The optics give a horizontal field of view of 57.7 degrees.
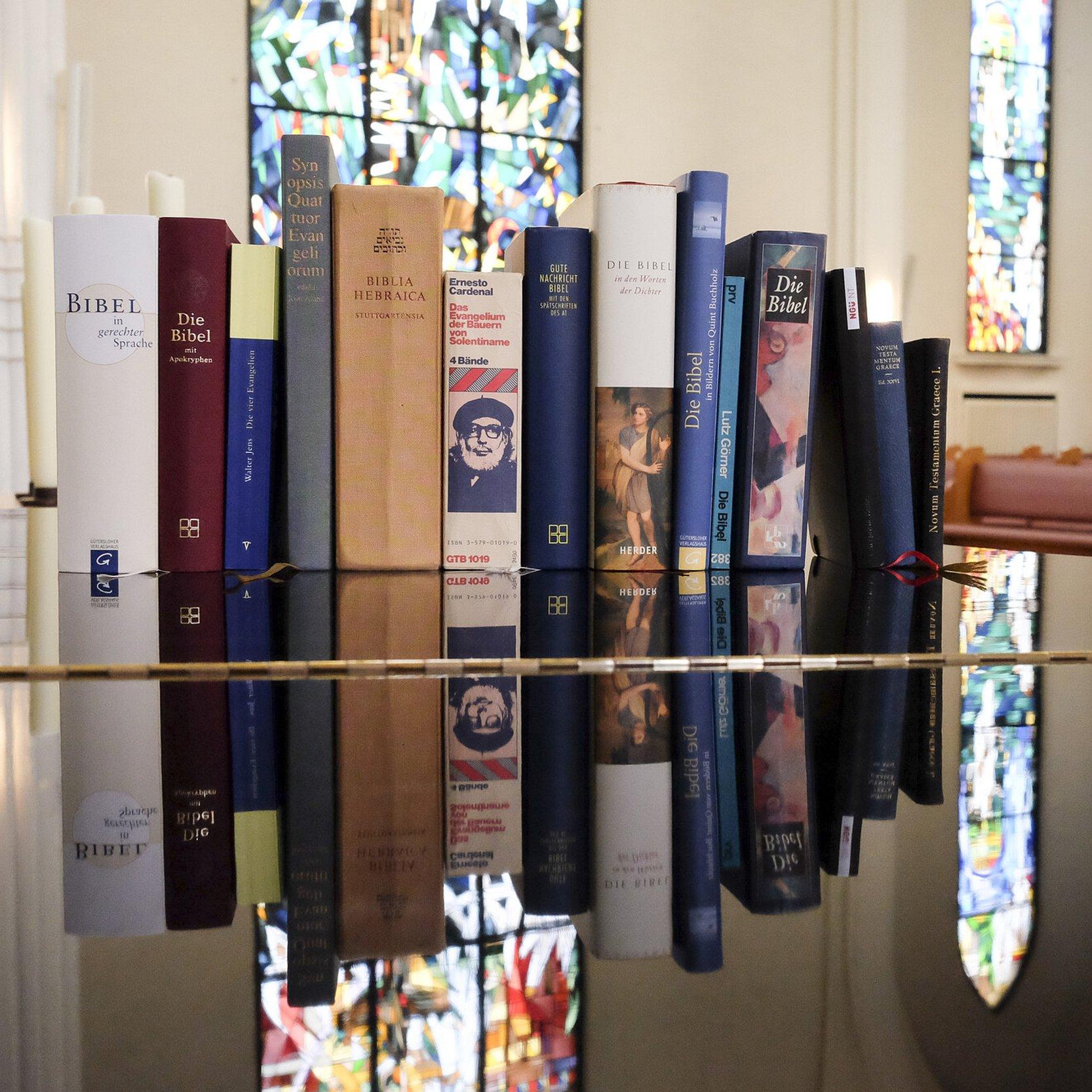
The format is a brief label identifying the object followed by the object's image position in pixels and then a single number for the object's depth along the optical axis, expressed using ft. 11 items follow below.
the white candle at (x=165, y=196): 4.79
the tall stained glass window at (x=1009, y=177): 16.52
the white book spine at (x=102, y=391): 2.19
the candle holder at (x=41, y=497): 5.26
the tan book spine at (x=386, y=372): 2.28
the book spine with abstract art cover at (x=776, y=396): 2.47
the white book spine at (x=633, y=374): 2.36
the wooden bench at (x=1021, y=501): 11.84
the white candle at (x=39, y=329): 4.67
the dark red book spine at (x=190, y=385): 2.23
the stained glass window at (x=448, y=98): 12.63
